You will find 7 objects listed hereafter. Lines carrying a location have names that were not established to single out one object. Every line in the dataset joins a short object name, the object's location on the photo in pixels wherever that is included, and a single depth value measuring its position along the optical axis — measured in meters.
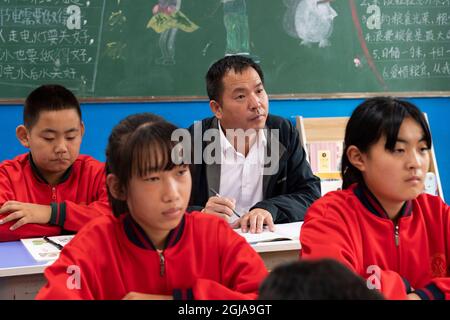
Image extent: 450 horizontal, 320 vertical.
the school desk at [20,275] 1.64
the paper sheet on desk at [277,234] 1.94
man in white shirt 2.58
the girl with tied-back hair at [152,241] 1.36
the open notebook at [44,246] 1.76
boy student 2.13
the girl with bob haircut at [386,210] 1.52
